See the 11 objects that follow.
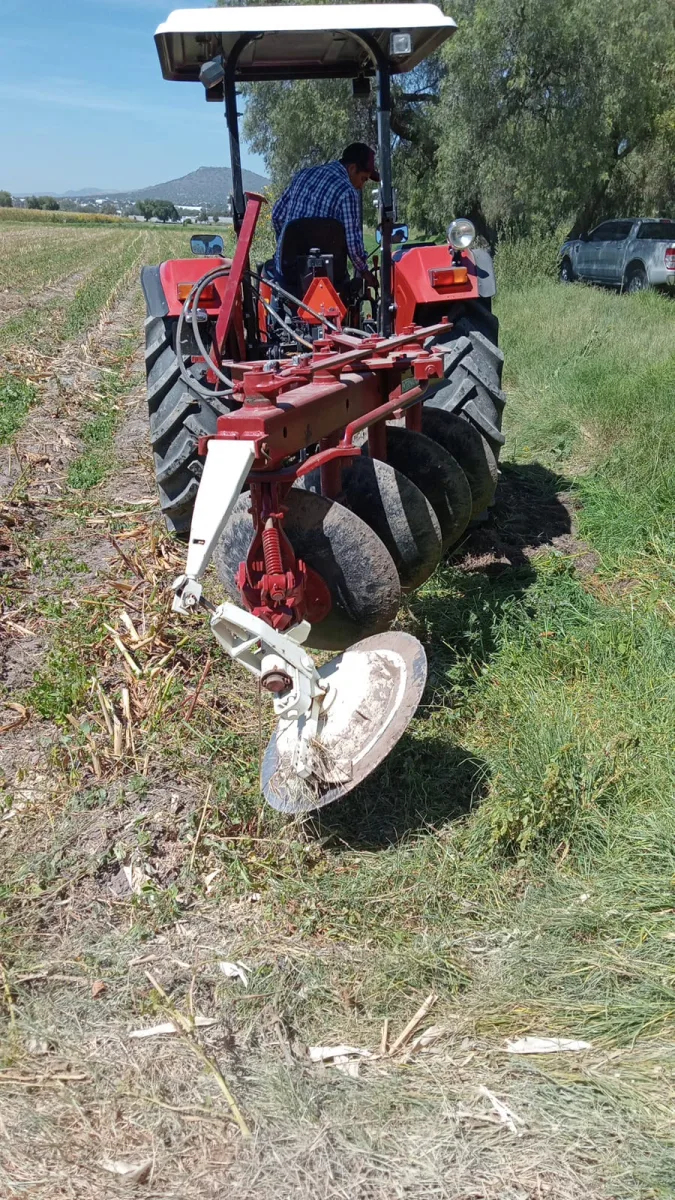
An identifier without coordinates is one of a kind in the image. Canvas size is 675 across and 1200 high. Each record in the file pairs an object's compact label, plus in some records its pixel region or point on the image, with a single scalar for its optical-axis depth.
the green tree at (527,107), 19.20
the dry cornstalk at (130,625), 4.22
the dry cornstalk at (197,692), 3.48
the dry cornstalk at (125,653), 3.96
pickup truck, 15.98
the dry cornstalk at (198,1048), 2.09
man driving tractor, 4.71
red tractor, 2.91
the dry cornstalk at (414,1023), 2.30
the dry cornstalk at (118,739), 3.41
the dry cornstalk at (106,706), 3.56
